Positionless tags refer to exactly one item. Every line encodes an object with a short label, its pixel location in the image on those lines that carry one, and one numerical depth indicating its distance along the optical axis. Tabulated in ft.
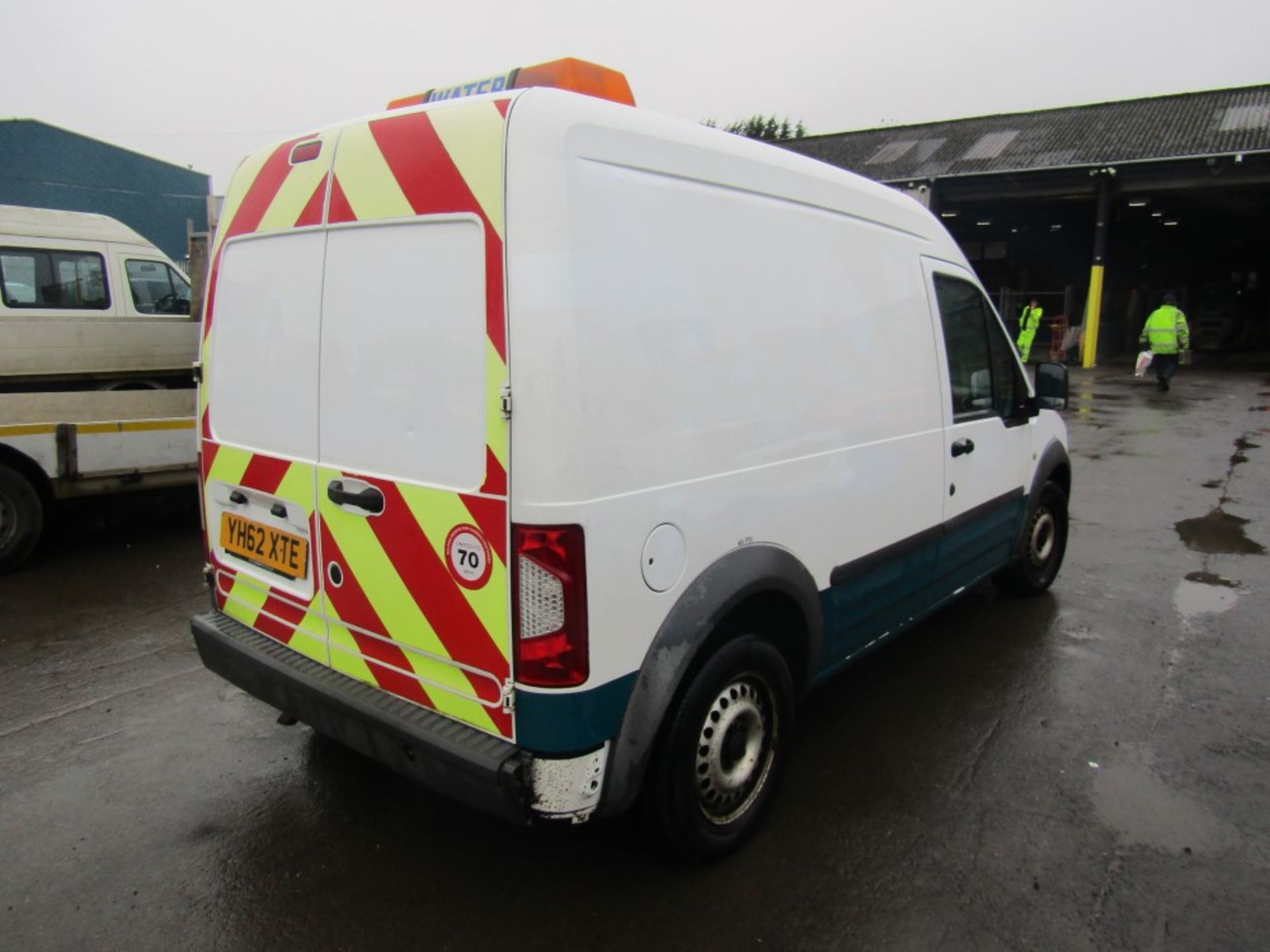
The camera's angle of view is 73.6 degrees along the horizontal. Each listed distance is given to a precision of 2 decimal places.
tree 168.45
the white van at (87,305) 21.02
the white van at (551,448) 6.83
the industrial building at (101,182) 65.00
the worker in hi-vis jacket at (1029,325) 59.82
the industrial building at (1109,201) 68.85
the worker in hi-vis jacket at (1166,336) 52.85
